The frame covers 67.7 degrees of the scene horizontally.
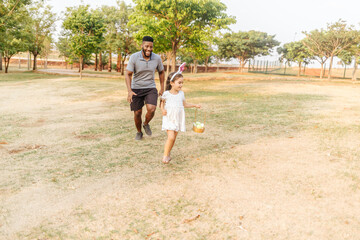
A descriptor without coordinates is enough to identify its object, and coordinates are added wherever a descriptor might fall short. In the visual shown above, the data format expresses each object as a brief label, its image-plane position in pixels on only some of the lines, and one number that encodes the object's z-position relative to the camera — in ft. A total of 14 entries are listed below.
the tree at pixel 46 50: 158.42
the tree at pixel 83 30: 88.99
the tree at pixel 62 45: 152.25
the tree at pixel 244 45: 180.45
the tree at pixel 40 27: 125.80
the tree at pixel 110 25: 129.80
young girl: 13.96
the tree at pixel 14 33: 95.96
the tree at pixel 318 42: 116.36
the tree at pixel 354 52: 107.52
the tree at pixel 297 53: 159.02
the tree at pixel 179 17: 71.92
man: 16.94
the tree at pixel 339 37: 108.54
